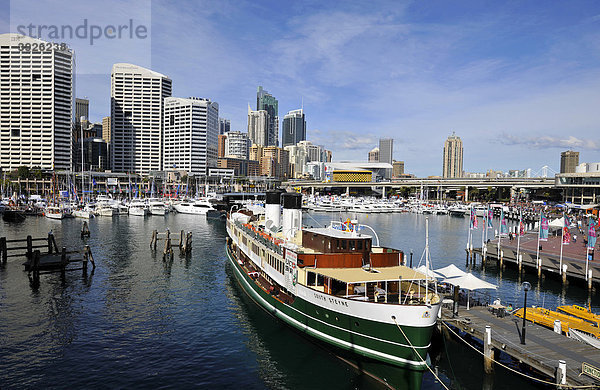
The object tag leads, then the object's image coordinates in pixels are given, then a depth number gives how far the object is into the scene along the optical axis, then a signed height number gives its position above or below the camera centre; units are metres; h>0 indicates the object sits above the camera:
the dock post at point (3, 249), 53.59 -10.01
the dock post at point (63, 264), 46.70 -10.56
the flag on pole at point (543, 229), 52.68 -5.93
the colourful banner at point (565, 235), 50.03 -6.48
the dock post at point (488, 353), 24.44 -10.85
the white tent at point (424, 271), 32.25 -7.48
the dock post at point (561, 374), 19.82 -9.81
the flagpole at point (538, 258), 50.59 -9.67
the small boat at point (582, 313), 29.44 -10.32
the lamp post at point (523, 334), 24.28 -9.46
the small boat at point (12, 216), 101.31 -10.26
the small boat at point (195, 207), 137.00 -9.49
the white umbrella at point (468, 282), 32.62 -8.42
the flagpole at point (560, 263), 47.45 -9.69
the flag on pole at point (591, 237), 45.84 -6.00
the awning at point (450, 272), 36.06 -8.35
